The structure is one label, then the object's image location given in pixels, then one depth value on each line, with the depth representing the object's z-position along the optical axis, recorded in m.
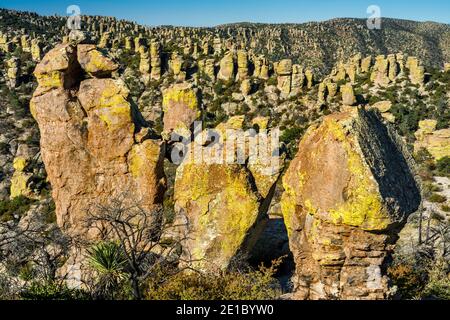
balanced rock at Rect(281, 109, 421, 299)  8.20
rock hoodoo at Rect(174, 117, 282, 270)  13.16
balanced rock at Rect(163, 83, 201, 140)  21.02
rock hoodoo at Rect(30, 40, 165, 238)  16.31
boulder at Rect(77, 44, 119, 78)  17.14
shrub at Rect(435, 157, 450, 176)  32.94
